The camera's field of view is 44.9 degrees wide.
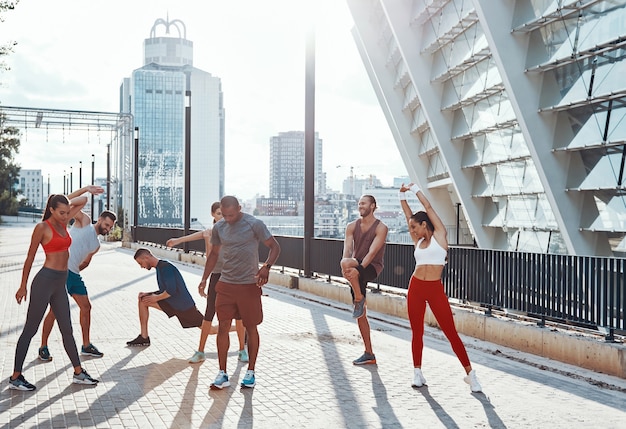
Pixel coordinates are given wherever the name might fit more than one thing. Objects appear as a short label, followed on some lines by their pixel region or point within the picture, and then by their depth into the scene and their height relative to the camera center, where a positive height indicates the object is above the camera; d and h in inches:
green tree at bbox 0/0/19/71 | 882.1 +216.4
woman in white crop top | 280.7 -29.6
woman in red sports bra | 272.9 -28.1
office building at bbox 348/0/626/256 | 882.1 +138.0
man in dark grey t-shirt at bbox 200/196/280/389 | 277.7 -26.0
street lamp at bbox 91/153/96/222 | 2795.3 +158.8
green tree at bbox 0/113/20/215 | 3283.5 +201.0
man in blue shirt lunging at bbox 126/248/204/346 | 352.5 -42.0
